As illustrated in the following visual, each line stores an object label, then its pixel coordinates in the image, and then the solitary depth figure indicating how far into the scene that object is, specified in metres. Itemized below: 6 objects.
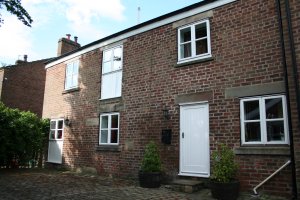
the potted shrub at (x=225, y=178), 6.99
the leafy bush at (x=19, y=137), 12.80
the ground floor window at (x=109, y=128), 11.81
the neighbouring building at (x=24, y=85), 22.97
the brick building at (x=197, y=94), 7.66
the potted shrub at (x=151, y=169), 8.82
